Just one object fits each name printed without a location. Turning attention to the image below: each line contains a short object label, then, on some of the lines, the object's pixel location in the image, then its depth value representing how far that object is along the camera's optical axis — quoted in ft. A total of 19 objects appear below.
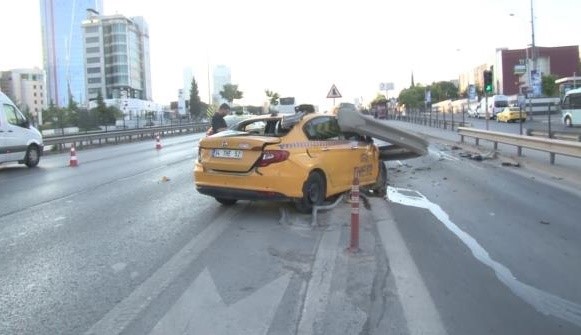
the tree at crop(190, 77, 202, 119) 448.24
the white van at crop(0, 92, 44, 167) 60.54
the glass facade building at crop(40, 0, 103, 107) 473.26
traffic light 88.87
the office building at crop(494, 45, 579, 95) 371.56
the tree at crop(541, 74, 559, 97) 297.53
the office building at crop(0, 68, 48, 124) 470.80
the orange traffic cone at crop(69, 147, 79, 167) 63.69
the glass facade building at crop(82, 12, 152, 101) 494.18
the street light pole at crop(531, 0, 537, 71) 166.89
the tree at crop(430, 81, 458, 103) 493.77
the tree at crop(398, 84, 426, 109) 403.75
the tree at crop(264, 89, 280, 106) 364.01
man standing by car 49.88
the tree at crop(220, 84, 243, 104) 415.03
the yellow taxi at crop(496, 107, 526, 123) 169.27
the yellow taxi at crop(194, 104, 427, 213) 29.53
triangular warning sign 77.82
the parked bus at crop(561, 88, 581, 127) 122.21
